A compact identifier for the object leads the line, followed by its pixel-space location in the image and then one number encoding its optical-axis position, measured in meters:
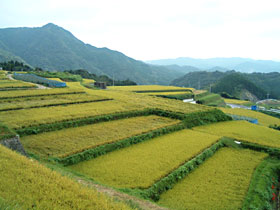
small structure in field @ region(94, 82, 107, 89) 46.47
